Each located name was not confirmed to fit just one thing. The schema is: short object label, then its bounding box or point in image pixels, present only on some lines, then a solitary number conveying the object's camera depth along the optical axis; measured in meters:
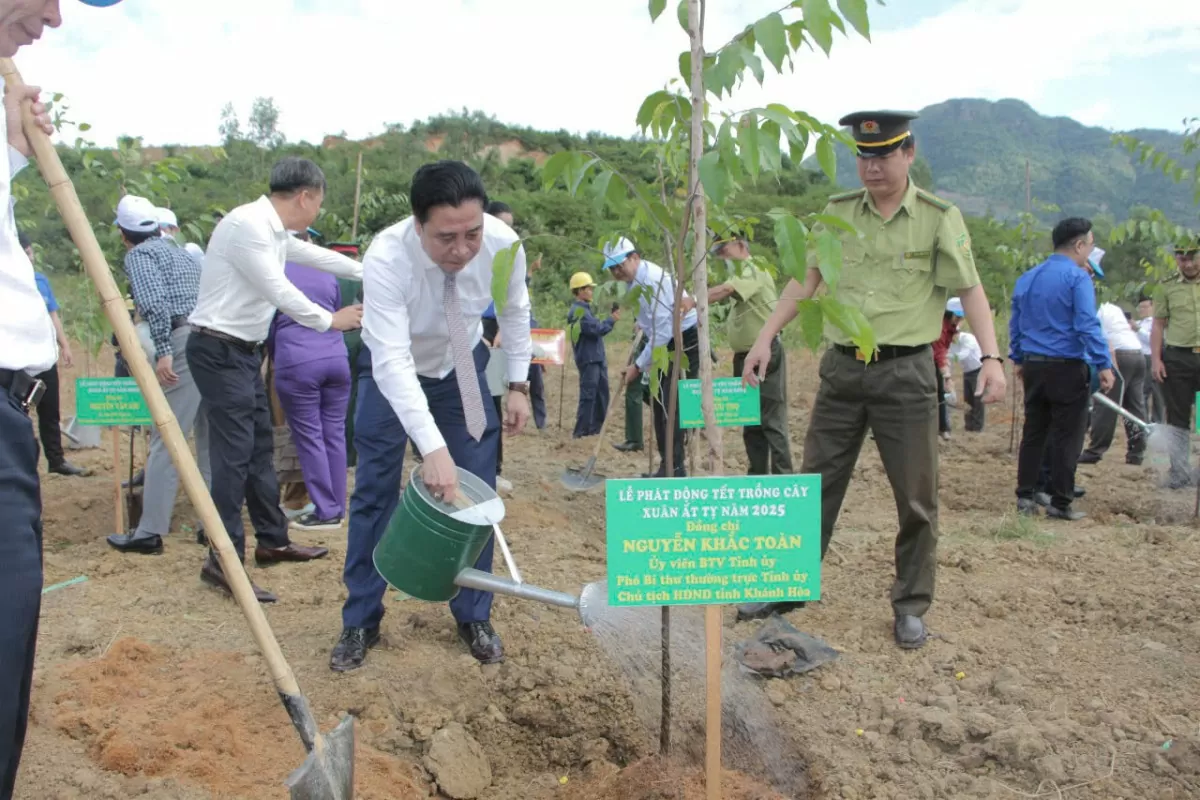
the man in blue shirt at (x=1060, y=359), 5.73
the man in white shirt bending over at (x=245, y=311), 3.78
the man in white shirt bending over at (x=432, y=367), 2.73
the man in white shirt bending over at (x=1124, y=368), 8.04
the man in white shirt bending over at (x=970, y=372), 9.91
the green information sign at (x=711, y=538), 2.05
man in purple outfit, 4.89
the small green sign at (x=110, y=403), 4.44
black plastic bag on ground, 3.08
